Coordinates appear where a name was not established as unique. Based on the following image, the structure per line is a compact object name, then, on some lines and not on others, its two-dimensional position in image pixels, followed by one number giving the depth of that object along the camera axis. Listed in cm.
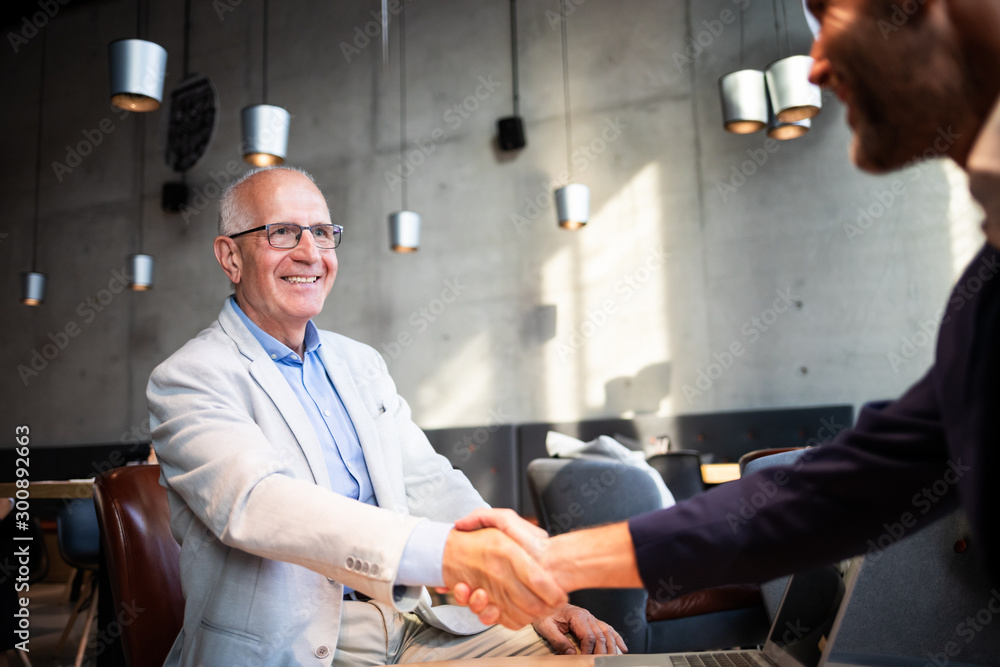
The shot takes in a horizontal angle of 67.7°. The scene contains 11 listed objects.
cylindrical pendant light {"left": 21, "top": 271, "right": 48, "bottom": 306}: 637
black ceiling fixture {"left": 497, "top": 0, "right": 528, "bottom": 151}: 564
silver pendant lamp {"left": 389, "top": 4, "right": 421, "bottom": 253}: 508
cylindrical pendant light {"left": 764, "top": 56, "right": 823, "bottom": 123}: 353
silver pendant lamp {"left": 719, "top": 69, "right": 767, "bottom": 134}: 371
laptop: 84
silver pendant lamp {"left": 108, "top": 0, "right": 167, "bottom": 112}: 317
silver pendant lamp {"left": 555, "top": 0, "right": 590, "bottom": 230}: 462
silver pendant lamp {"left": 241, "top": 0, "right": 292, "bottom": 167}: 401
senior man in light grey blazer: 103
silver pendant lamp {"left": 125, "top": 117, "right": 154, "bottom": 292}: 593
